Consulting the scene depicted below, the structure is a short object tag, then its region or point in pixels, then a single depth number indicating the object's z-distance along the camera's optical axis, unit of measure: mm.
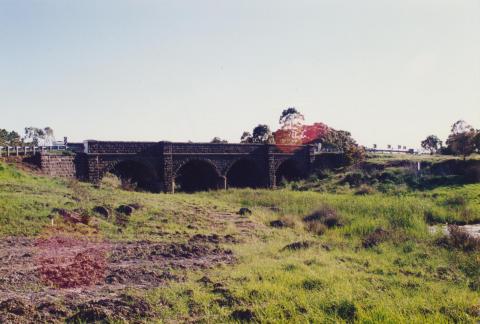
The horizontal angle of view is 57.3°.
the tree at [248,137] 59700
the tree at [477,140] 31006
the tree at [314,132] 54888
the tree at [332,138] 51594
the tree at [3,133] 53353
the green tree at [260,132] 62094
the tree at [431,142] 68031
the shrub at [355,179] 33062
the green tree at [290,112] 59469
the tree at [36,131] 68431
